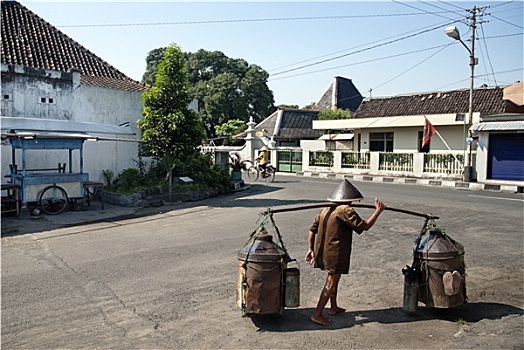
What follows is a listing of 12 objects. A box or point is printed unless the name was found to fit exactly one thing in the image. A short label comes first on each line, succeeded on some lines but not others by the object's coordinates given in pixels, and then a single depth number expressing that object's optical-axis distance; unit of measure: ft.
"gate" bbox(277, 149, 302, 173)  107.54
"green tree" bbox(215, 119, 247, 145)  150.51
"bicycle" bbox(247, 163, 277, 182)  80.23
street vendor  17.46
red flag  84.64
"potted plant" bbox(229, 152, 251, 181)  69.23
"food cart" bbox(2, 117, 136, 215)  43.01
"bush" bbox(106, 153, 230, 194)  55.36
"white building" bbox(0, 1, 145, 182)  51.16
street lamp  76.89
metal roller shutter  73.31
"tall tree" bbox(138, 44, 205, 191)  51.62
